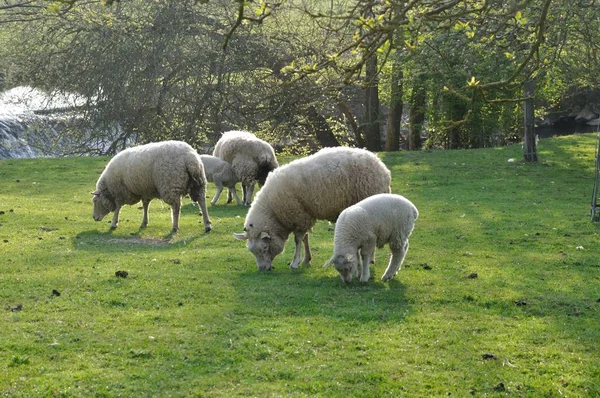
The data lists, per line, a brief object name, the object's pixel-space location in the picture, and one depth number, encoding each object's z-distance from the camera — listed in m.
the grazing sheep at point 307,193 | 11.74
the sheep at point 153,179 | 14.95
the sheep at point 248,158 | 18.34
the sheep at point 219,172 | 18.58
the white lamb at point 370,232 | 10.39
